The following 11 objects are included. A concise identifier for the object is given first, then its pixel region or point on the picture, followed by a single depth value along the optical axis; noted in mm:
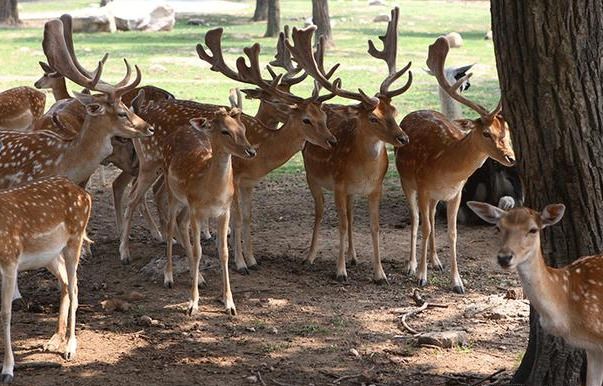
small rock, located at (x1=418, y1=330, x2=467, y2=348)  13258
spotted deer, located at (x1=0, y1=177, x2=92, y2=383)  11880
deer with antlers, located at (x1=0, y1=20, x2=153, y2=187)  15582
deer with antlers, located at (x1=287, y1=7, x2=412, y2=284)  16252
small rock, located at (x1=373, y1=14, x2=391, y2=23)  62500
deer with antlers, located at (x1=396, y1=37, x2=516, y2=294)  15507
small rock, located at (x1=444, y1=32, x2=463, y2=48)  46060
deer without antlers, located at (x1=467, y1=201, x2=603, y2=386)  10063
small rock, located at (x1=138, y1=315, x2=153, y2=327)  14049
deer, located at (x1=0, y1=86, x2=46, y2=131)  20587
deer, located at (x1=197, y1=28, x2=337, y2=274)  16431
